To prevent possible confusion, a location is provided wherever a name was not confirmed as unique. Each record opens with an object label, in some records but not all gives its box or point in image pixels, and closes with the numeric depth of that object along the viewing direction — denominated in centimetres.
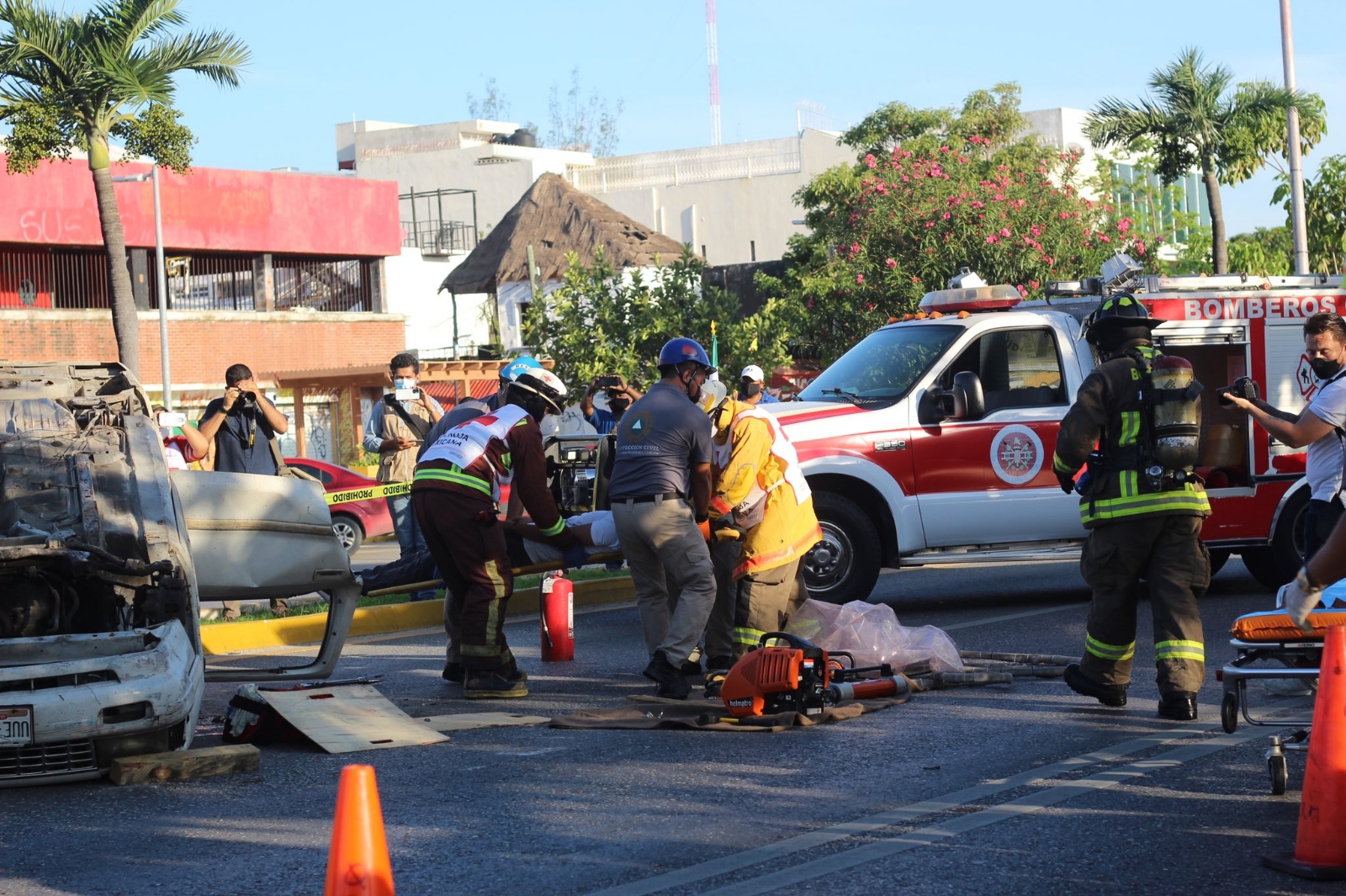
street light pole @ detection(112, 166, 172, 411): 3256
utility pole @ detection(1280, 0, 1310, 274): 2348
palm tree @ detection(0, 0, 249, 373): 2322
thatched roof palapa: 4188
